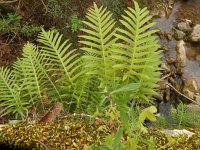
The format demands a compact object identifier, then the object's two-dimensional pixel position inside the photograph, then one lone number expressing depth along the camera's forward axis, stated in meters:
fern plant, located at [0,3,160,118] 1.63
